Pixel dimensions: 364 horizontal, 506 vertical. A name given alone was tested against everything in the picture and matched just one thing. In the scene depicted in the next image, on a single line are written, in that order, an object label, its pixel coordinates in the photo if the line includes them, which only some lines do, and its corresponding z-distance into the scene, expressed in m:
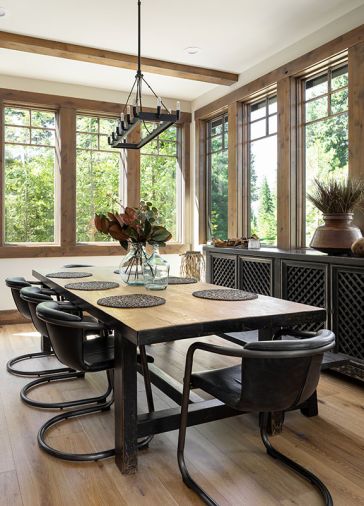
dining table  1.86
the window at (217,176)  5.71
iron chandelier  2.91
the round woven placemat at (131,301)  2.25
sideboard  3.15
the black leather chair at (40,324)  2.70
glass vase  2.88
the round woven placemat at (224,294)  2.50
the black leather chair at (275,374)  1.65
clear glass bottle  2.85
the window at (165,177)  6.14
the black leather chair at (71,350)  2.15
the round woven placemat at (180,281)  3.15
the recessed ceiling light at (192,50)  4.50
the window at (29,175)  5.43
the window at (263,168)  4.82
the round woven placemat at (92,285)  2.82
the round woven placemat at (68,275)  3.39
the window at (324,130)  3.90
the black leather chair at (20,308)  3.33
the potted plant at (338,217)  3.40
